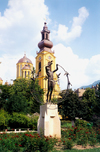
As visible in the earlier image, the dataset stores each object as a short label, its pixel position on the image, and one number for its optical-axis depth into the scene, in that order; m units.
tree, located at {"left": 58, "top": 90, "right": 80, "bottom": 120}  32.03
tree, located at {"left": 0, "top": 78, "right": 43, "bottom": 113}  27.78
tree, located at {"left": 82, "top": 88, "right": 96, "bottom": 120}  34.47
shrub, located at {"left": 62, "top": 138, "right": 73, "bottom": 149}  10.10
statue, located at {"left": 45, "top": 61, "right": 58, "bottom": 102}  13.85
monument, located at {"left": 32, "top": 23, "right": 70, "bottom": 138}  13.14
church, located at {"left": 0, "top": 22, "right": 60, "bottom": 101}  53.97
